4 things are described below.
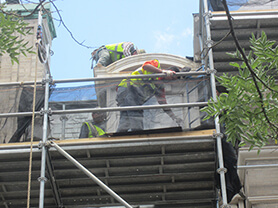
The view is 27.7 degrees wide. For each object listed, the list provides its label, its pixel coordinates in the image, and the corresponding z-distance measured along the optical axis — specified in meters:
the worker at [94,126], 10.62
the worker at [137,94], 10.60
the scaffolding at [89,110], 9.91
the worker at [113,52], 13.68
